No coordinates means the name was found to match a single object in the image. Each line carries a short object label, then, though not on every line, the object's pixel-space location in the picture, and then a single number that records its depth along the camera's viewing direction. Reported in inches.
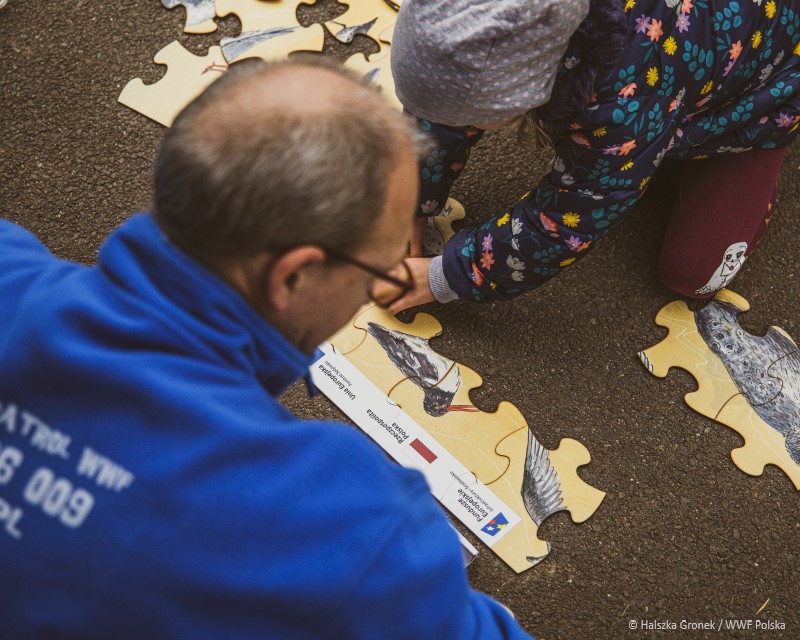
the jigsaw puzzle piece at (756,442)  61.6
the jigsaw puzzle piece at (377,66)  71.7
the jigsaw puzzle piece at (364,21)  73.2
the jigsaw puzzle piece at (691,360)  63.3
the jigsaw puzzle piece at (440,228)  67.3
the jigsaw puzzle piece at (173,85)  69.4
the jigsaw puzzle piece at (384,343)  62.0
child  44.2
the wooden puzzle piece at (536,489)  57.7
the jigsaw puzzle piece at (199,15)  72.1
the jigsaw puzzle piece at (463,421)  59.6
